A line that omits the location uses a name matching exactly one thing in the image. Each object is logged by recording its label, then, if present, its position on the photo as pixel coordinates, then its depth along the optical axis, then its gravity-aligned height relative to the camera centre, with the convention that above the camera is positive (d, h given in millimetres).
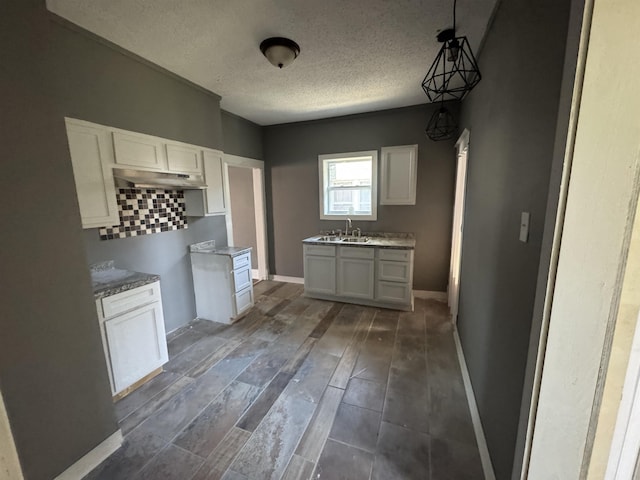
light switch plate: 1012 -104
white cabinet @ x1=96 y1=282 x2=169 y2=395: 1806 -981
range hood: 2064 +221
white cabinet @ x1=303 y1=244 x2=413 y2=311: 3264 -976
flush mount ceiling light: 1985 +1214
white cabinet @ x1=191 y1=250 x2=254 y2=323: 2954 -953
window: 3893 +271
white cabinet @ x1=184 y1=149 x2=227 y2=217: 2922 +133
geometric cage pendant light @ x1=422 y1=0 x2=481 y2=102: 1285 +1287
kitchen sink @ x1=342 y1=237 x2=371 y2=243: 3680 -540
